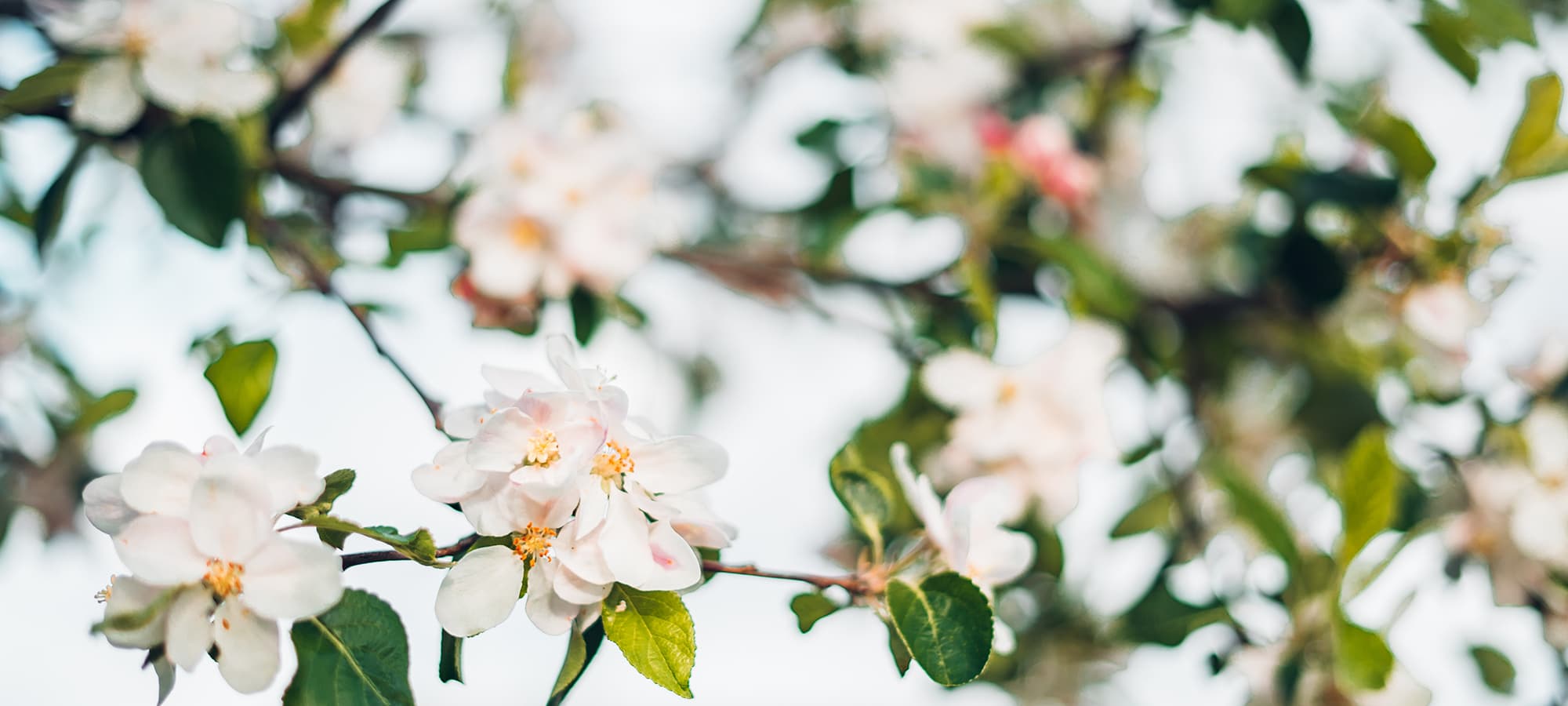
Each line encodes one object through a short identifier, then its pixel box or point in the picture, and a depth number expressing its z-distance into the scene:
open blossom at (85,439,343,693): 0.80
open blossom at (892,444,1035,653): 0.86
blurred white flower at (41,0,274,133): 0.94
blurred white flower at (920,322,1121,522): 1.02
